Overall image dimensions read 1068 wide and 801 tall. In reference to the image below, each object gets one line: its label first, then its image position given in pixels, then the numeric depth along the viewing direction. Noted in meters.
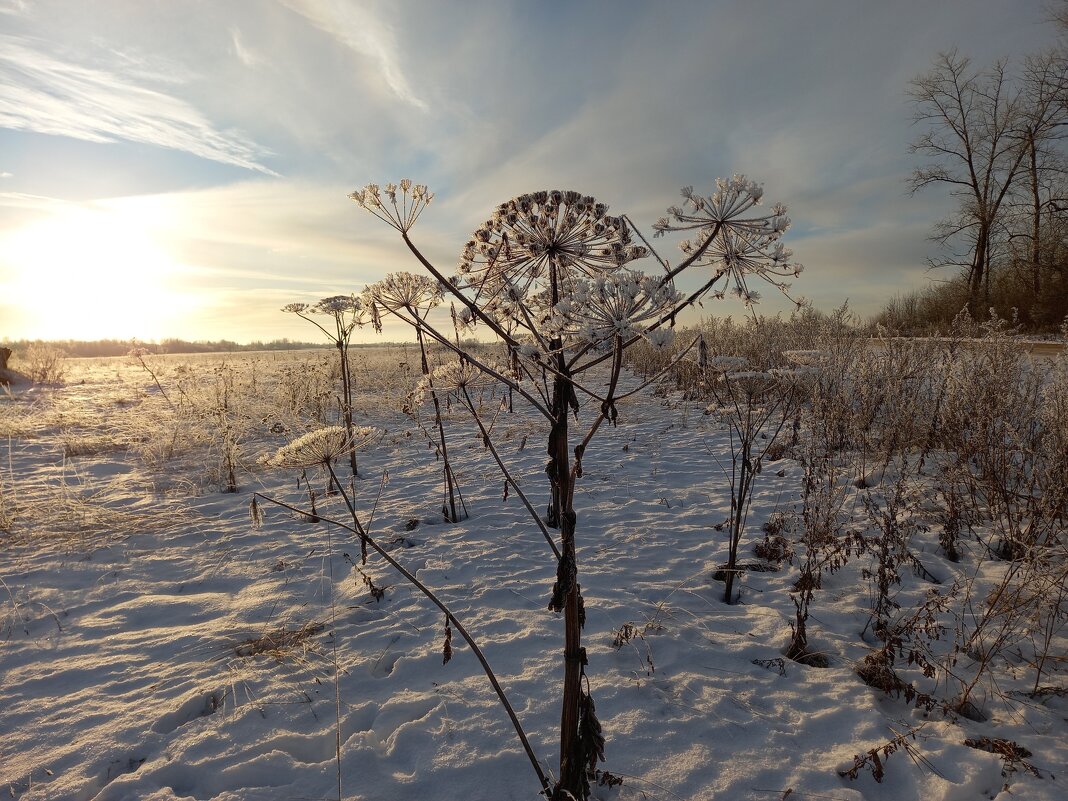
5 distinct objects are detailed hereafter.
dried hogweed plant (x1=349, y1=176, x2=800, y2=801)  1.67
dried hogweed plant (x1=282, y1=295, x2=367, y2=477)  5.92
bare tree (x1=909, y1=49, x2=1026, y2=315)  21.20
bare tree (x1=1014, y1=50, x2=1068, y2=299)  19.34
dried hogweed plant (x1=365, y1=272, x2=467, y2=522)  2.50
